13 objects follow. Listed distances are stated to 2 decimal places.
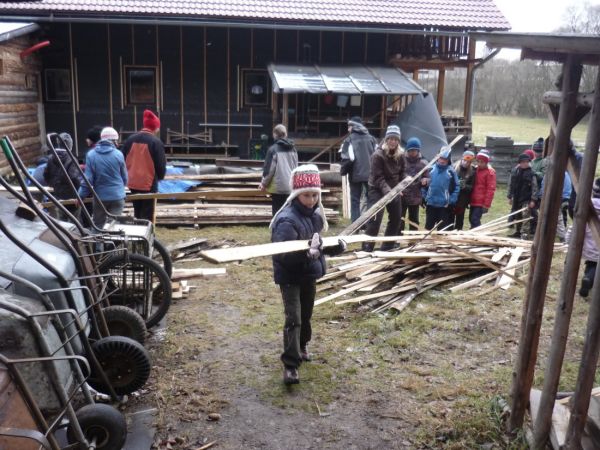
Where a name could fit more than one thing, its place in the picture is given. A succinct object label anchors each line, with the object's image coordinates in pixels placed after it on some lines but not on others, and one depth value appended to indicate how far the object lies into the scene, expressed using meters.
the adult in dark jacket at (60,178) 8.17
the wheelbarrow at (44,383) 2.80
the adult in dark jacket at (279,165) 9.00
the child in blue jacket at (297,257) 4.65
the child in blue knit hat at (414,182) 9.24
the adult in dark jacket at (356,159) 9.70
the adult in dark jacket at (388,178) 8.48
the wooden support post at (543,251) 3.51
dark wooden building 16.62
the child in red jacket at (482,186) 9.62
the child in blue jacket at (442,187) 9.09
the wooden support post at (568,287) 3.24
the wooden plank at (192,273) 6.85
